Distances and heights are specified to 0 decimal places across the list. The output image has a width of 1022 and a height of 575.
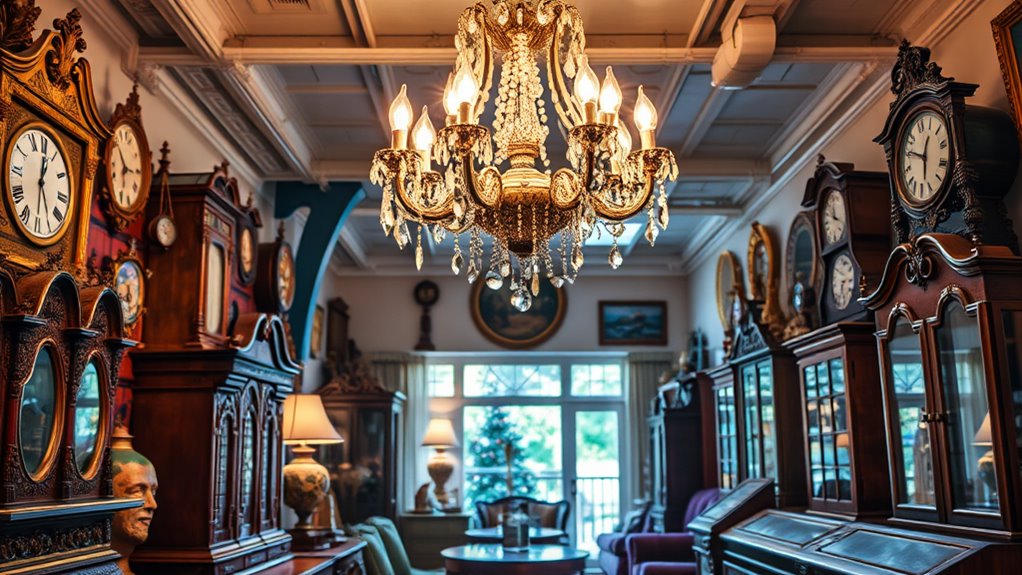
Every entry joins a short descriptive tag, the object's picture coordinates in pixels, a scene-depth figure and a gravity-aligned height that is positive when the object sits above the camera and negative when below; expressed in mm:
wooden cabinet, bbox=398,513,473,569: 9539 -956
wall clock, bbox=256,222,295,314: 6293 +1170
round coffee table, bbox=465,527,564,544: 8703 -912
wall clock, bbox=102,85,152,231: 4332 +1397
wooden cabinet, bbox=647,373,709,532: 8773 -139
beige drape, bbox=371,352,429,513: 10688 +452
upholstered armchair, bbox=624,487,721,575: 7602 -936
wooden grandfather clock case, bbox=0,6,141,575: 3000 +435
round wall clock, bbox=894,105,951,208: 4043 +1278
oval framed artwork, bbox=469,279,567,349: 10945 +1459
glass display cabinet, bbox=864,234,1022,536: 3504 +224
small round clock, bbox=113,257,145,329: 4473 +814
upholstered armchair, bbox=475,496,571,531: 9969 -786
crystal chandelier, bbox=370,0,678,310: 3523 +1102
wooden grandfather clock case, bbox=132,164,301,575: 4574 +236
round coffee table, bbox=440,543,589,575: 7055 -953
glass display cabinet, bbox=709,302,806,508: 6094 +174
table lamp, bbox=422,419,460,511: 10211 -179
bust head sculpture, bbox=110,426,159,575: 3877 -199
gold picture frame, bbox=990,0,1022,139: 3873 +1660
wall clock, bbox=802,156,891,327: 5367 +1231
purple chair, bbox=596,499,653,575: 8195 -983
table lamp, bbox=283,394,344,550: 6180 -171
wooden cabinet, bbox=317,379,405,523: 8922 -53
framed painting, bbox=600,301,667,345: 11047 +1411
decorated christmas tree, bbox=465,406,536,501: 10961 -330
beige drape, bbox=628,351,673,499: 10820 +513
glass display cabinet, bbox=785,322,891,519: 4938 +55
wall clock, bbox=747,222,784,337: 7207 +1341
